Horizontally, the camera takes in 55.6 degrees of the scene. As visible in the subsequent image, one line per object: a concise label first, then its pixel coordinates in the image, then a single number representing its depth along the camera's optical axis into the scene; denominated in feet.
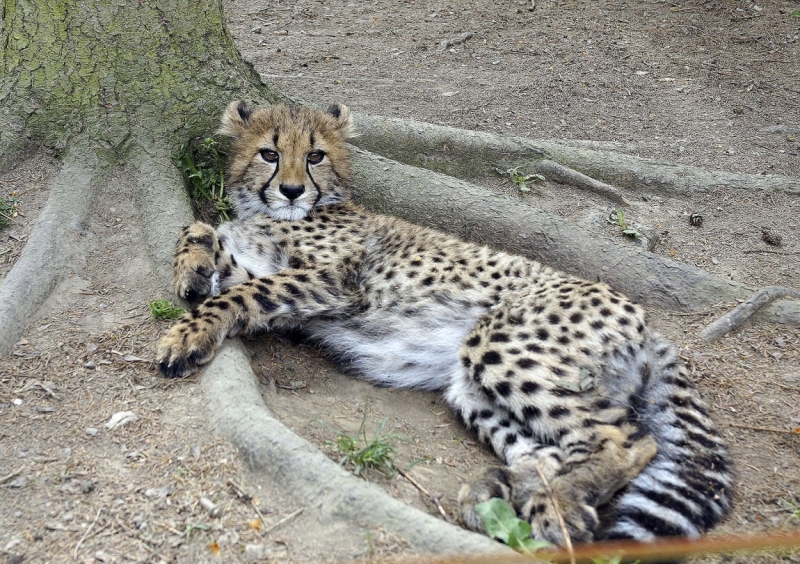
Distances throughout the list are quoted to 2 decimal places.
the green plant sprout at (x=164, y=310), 11.44
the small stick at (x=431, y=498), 8.80
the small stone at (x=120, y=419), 9.40
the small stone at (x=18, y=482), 8.39
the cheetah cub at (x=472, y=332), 9.43
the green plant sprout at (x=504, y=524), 8.25
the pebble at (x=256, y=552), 7.61
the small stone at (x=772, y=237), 15.52
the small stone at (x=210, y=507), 8.12
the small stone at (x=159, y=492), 8.34
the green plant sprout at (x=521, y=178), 16.97
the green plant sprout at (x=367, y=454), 8.98
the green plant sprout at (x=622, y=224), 15.39
